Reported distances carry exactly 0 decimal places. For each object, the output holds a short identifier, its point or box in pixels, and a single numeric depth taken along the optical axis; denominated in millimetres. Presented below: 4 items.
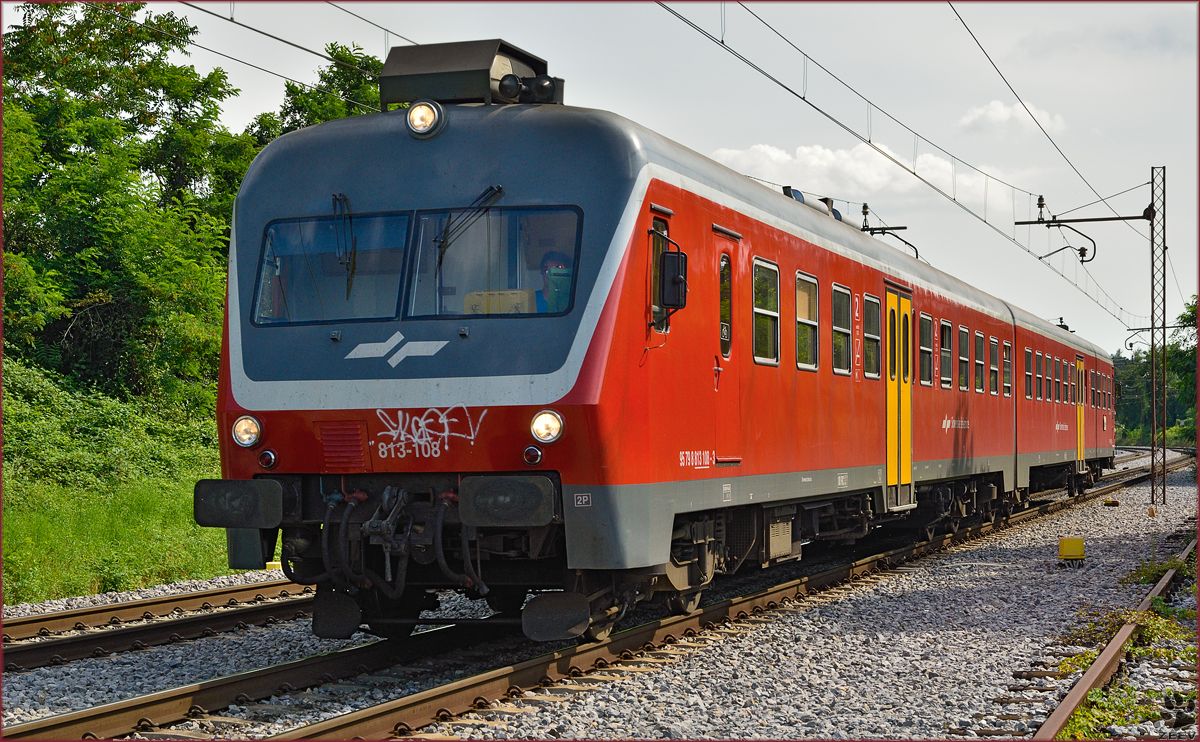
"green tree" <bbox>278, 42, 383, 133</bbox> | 31672
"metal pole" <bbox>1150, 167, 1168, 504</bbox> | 26969
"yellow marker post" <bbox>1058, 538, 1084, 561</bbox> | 14883
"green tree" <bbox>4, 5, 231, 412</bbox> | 25609
